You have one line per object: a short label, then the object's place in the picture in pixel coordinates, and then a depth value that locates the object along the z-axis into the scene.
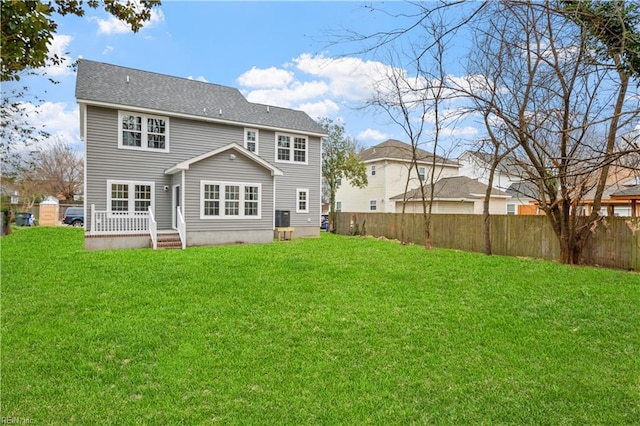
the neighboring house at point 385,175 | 25.95
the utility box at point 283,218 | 17.08
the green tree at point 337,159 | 24.50
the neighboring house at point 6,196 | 13.27
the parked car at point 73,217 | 24.86
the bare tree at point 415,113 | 9.18
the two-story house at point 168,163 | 12.78
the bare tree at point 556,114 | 7.09
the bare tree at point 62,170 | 33.78
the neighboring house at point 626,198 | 12.73
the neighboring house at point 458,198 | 22.31
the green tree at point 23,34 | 2.20
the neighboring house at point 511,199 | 24.94
